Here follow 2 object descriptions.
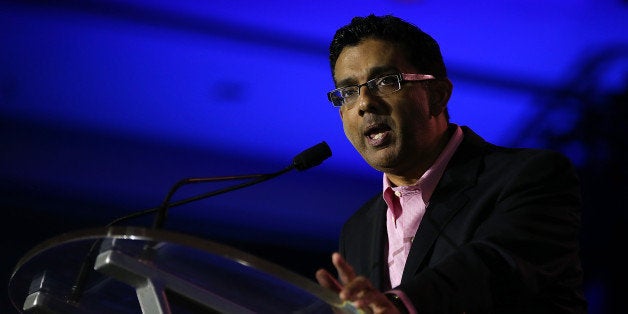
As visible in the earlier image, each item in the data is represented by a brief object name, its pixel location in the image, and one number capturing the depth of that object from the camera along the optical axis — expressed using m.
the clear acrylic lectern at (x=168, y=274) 2.81
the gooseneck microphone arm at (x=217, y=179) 3.05
